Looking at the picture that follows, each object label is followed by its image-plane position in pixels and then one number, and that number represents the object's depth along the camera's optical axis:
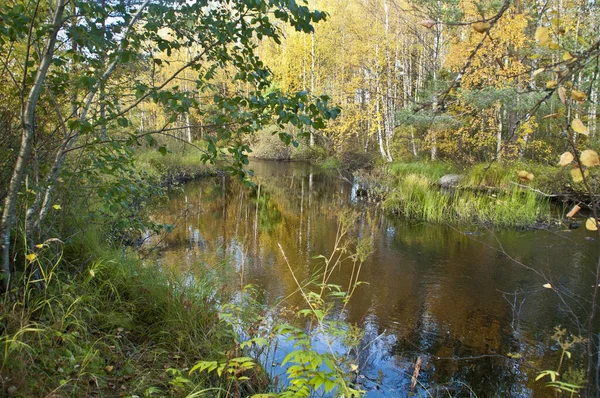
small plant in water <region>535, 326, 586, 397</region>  2.34
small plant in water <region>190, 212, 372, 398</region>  1.91
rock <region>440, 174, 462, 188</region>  13.77
